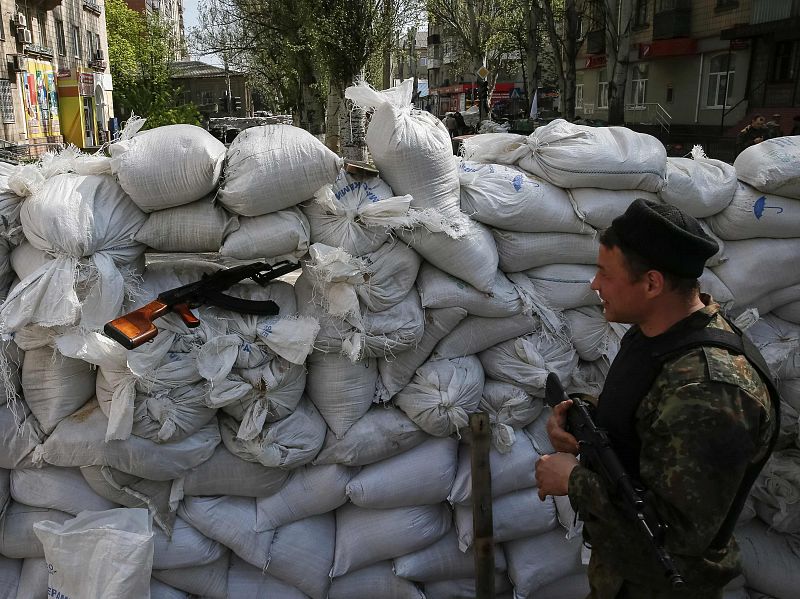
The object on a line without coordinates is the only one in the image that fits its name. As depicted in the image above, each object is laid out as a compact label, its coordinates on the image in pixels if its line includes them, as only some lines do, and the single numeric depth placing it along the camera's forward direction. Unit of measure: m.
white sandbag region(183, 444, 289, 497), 2.39
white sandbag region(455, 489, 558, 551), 2.66
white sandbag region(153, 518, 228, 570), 2.42
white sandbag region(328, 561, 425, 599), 2.63
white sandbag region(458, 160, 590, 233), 2.58
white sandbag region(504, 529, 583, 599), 2.69
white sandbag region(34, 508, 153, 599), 2.27
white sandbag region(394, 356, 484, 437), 2.50
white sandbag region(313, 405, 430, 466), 2.50
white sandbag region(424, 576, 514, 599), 2.73
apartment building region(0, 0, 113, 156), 18.31
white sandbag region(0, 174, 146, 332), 2.05
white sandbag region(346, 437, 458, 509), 2.54
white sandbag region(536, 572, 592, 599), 2.80
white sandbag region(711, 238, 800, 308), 2.73
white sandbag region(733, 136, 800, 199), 2.67
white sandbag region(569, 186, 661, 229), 2.70
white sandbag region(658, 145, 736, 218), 2.70
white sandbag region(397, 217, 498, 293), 2.44
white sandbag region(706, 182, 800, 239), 2.75
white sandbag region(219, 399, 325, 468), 2.36
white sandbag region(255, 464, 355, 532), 2.51
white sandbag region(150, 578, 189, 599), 2.48
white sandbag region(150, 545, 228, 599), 2.49
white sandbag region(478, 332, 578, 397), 2.62
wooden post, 2.42
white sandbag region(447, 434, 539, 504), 2.61
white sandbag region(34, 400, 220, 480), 2.24
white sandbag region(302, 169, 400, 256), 2.35
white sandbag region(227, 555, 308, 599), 2.58
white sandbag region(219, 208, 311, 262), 2.29
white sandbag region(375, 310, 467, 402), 2.54
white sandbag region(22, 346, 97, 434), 2.24
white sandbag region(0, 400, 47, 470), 2.27
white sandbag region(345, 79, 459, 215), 2.37
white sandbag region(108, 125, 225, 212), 2.22
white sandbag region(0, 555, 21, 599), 2.48
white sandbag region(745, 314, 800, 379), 2.72
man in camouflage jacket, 1.37
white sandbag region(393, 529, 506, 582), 2.64
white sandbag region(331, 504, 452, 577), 2.58
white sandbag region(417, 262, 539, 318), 2.52
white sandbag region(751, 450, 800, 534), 2.72
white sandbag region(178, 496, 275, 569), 2.44
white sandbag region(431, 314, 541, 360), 2.63
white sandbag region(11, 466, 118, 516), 2.35
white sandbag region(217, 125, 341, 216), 2.24
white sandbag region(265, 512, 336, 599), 2.52
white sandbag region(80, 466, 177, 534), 2.32
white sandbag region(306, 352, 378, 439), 2.46
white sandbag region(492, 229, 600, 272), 2.69
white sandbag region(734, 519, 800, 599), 2.80
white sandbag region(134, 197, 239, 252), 2.29
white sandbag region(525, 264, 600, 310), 2.71
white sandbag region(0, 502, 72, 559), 2.40
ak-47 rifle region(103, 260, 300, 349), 2.05
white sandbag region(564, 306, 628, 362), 2.74
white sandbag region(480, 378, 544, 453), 2.63
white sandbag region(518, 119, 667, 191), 2.66
